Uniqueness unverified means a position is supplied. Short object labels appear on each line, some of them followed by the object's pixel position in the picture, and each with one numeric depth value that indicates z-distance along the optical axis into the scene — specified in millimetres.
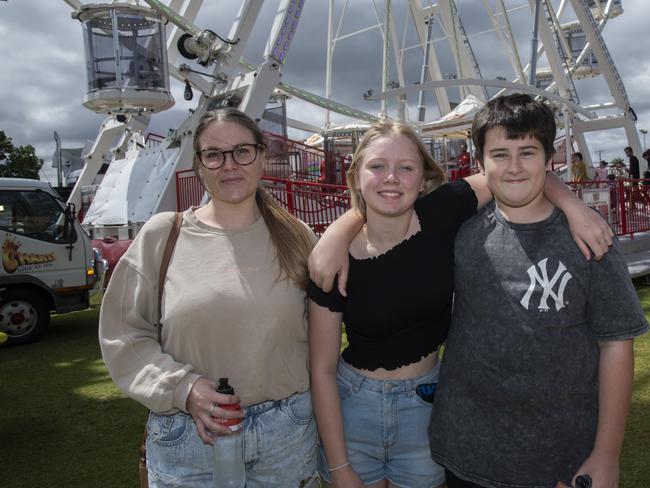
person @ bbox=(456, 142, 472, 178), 16731
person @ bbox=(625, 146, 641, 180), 17156
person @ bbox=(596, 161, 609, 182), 18956
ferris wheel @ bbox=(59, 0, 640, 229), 11070
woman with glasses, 1848
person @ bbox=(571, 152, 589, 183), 15219
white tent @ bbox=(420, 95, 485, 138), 16895
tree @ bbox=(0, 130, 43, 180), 44006
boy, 1666
